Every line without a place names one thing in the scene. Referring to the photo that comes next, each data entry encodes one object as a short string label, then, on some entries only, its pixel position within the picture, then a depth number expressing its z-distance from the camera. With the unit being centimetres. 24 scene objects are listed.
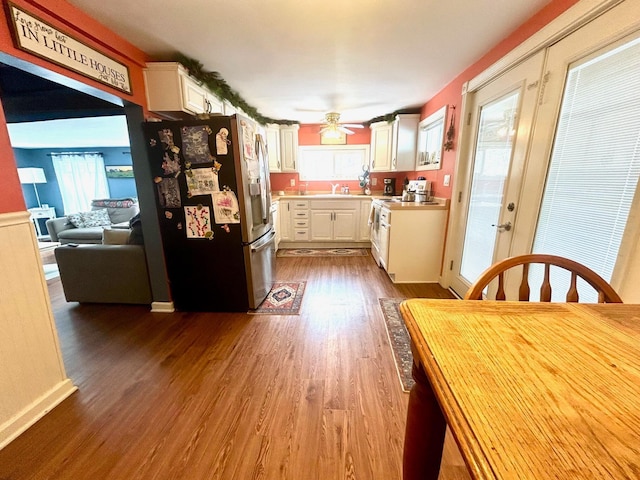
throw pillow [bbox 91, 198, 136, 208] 550
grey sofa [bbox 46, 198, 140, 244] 441
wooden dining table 35
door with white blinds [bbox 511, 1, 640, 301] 116
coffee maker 449
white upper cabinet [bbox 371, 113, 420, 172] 379
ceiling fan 372
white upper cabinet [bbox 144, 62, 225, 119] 207
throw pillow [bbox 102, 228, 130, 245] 262
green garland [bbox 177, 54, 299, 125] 219
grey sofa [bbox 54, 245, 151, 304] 243
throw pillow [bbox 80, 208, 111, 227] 492
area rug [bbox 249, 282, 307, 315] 249
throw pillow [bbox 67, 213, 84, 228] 482
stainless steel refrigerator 209
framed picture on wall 659
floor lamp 579
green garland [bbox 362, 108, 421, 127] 377
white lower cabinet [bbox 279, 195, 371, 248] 432
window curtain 632
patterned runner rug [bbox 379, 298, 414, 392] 165
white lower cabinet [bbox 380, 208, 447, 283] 292
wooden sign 127
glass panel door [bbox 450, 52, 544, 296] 176
